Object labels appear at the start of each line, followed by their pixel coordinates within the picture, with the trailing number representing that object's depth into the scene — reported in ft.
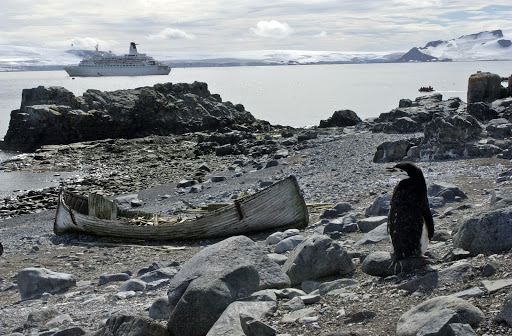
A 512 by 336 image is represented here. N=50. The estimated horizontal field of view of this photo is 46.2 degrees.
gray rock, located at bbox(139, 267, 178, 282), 26.86
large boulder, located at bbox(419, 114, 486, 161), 48.70
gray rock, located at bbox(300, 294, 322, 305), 18.11
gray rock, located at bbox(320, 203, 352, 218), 35.76
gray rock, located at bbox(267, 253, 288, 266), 24.89
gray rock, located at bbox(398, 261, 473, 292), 17.18
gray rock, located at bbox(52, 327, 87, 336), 19.84
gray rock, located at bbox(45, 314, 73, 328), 21.91
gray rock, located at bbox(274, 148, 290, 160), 76.28
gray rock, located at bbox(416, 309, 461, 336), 13.34
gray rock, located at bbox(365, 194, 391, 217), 31.51
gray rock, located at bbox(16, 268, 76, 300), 27.04
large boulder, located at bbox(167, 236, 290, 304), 19.97
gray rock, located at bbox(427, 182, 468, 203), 32.19
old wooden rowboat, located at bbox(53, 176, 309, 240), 36.42
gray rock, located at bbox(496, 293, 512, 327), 13.70
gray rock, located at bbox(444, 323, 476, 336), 13.23
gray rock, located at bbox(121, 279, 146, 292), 25.66
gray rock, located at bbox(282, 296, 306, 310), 17.80
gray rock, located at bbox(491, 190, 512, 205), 25.13
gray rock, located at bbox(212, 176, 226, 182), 65.67
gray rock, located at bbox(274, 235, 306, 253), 28.09
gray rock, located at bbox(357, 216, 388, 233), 28.60
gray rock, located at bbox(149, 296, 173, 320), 20.09
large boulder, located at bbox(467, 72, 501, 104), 83.25
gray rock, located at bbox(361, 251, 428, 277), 19.08
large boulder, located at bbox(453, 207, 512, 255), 18.63
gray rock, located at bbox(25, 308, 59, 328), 22.18
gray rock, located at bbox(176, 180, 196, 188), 65.92
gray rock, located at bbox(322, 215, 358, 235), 29.73
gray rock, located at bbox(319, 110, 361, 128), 111.04
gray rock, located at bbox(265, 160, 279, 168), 69.46
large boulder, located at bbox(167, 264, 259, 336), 17.83
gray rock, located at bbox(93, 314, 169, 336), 17.38
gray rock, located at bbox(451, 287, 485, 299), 15.61
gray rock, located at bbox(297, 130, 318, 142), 88.89
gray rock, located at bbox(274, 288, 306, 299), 19.29
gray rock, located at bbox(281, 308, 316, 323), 16.79
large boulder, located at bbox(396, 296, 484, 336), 13.96
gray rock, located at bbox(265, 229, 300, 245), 31.17
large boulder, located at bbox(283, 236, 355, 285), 21.42
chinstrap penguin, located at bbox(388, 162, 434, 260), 19.48
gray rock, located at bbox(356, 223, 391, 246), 25.41
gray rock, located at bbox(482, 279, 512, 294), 15.56
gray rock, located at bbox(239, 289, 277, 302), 18.66
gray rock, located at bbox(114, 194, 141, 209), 57.77
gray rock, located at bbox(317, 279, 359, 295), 19.36
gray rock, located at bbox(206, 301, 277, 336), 16.08
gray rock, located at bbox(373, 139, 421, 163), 53.01
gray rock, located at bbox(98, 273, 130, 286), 28.35
